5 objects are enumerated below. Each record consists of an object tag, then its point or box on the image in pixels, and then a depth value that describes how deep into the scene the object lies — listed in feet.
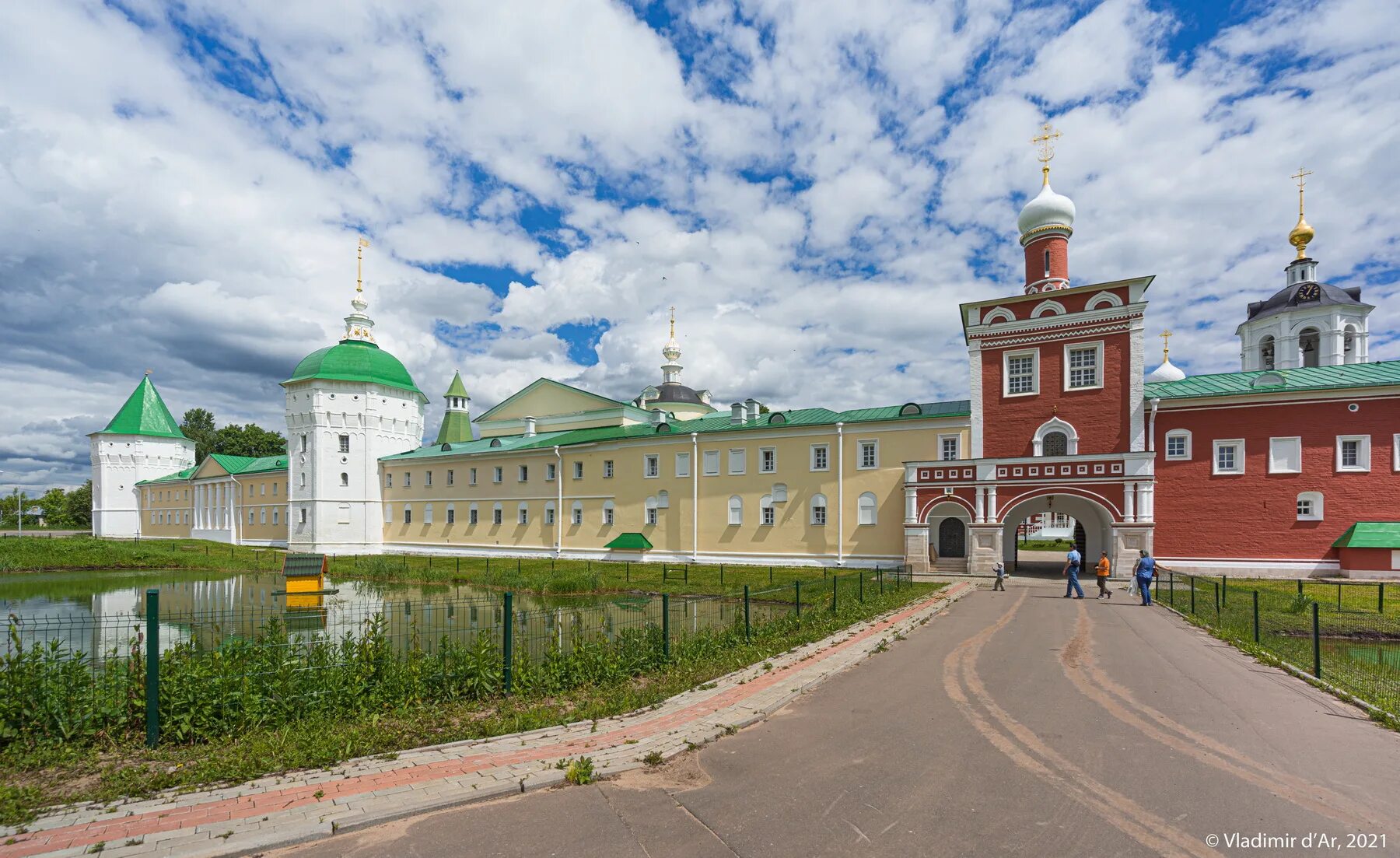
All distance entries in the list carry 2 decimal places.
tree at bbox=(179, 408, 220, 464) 269.64
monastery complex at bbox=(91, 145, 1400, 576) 81.46
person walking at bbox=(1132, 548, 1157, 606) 59.26
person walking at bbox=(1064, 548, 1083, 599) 64.59
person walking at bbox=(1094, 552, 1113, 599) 64.39
